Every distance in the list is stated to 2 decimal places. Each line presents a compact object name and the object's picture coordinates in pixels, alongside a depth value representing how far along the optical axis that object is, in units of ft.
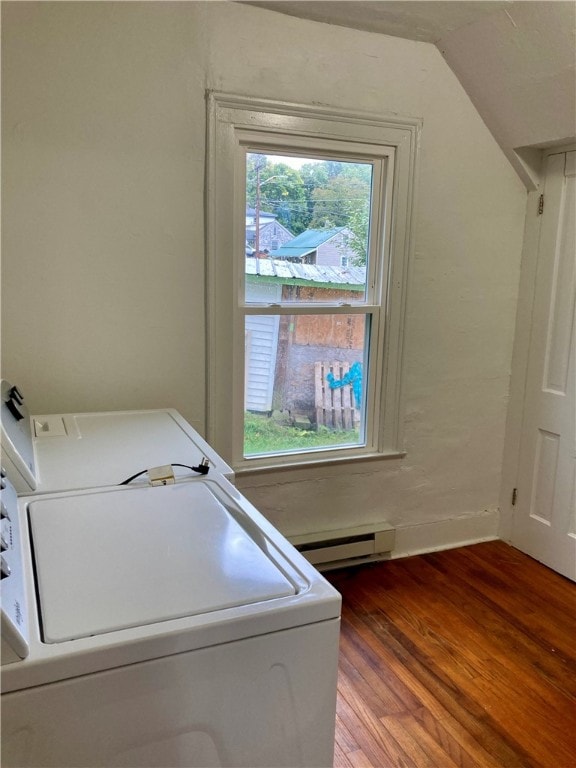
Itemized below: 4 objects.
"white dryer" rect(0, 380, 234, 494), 4.53
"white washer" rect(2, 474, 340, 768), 2.68
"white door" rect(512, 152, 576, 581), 8.93
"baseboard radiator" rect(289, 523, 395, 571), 8.74
